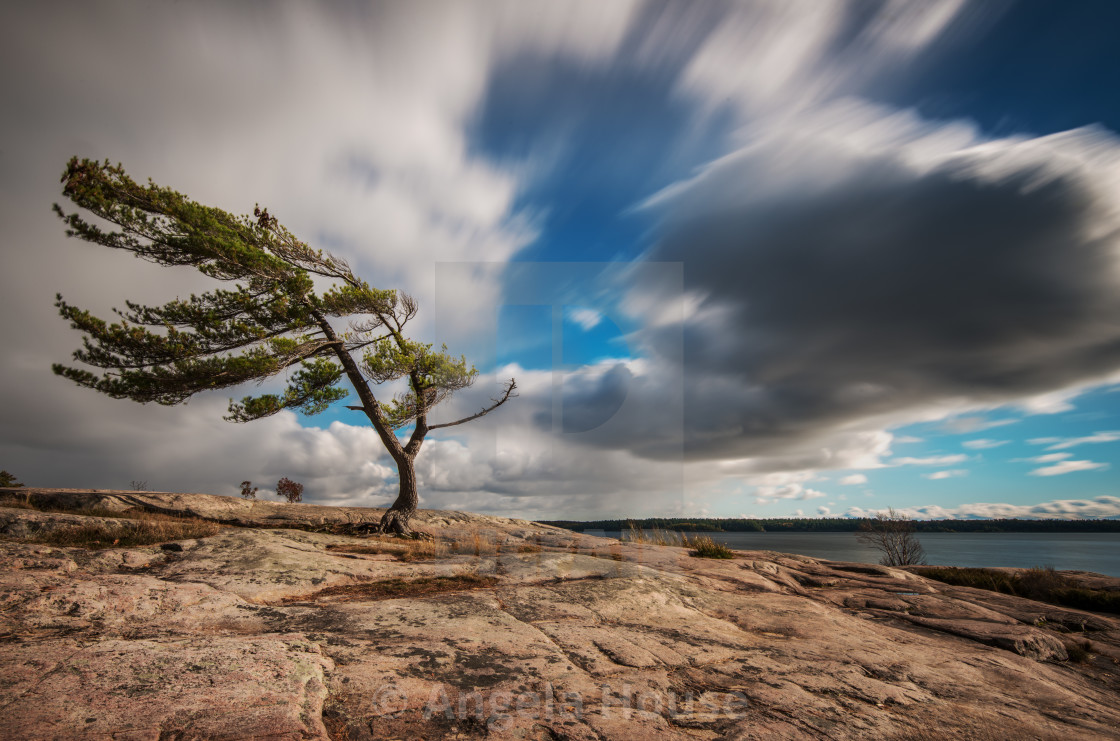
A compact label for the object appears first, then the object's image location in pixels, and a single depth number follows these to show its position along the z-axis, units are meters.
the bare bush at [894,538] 29.38
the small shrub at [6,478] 21.79
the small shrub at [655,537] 15.16
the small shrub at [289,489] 35.28
